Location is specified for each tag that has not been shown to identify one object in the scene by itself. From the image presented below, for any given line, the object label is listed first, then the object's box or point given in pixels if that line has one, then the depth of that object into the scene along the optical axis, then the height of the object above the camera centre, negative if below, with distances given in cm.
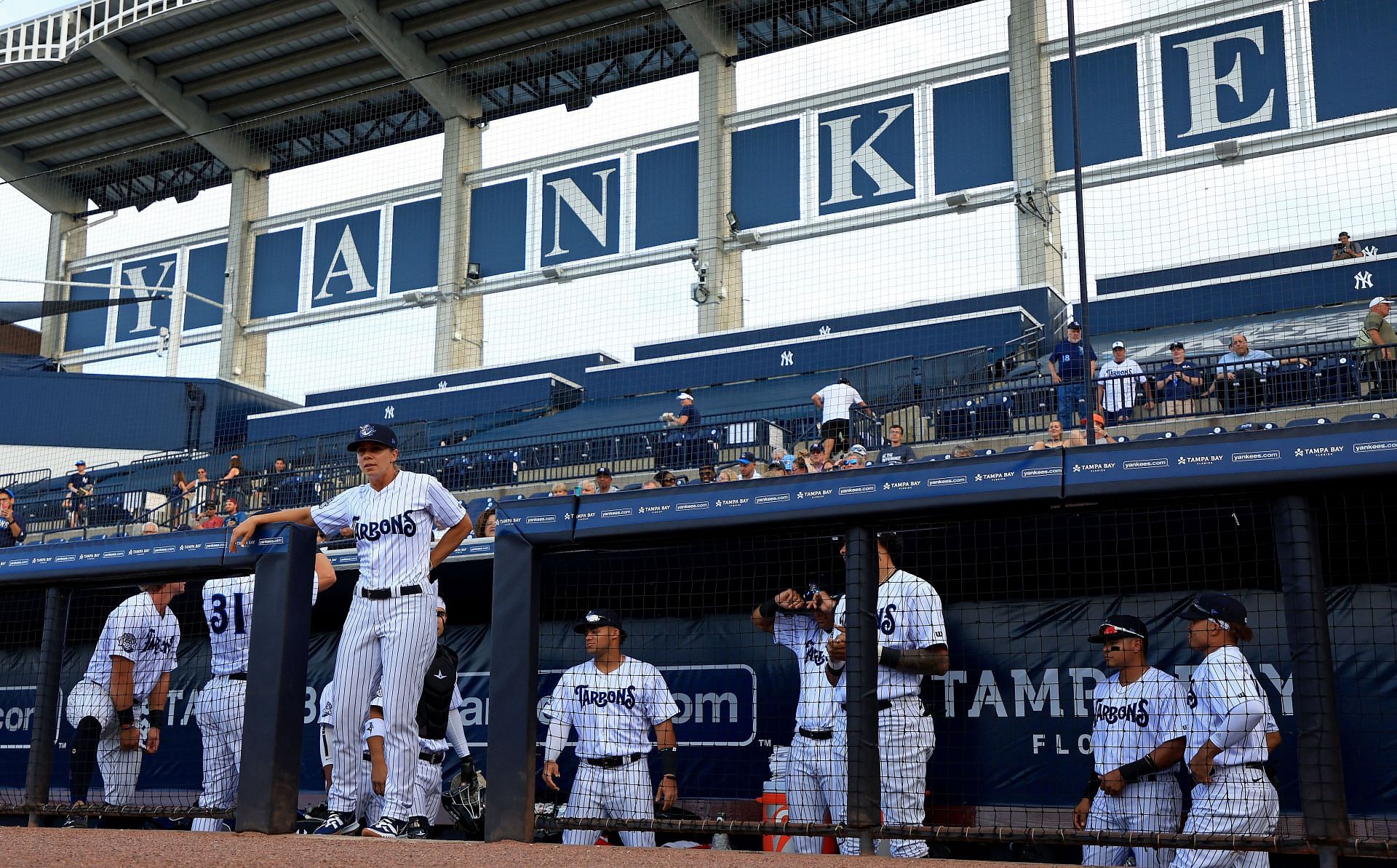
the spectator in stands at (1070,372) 1067 +285
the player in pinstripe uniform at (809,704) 531 -6
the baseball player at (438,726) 556 -19
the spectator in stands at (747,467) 1116 +196
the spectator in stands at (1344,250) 1568 +546
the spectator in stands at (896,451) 1021 +207
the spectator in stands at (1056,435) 1009 +204
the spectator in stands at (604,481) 1093 +177
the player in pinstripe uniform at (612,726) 562 -17
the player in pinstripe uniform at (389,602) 457 +31
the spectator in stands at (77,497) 1661 +240
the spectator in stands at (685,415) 1370 +296
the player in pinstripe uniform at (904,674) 493 +7
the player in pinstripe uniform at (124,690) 616 -3
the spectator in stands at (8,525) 1174 +146
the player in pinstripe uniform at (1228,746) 443 -18
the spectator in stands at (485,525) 770 +100
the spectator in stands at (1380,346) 973 +264
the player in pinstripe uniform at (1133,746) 482 -20
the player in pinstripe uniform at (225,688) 591 -1
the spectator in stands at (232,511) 1201 +184
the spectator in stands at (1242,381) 1034 +254
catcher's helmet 573 -52
